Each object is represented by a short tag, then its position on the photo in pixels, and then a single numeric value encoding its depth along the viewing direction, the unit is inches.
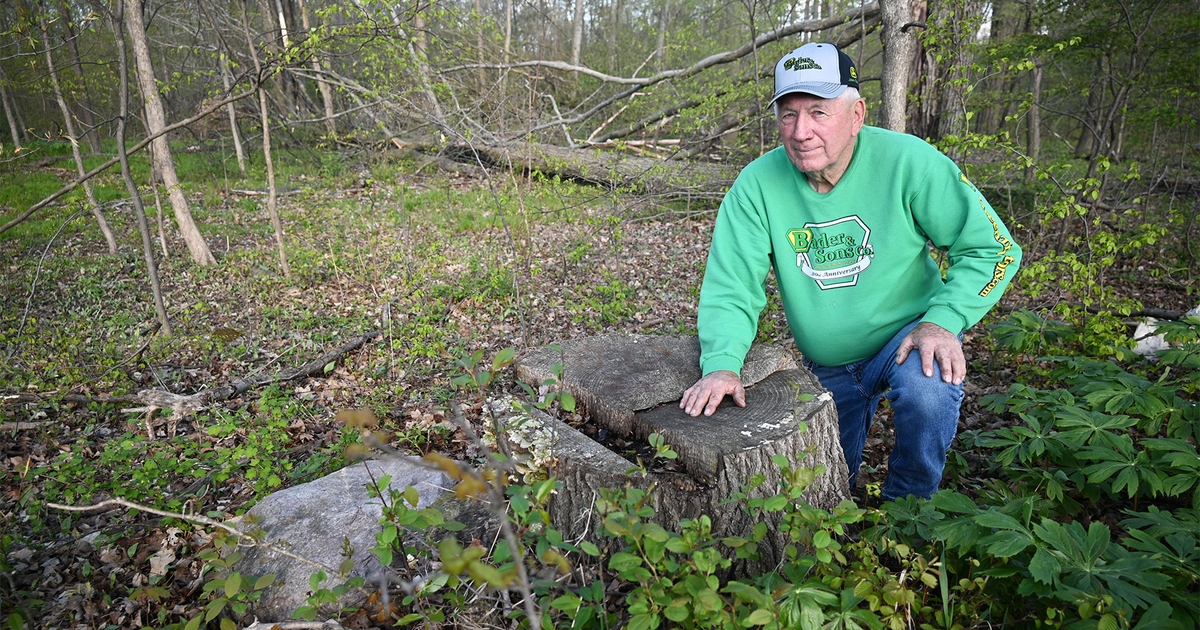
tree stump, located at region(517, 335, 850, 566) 79.1
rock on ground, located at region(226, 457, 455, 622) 89.5
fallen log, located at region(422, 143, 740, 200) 266.7
